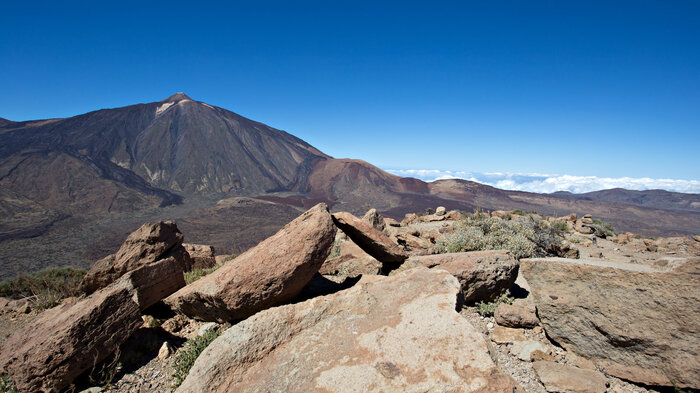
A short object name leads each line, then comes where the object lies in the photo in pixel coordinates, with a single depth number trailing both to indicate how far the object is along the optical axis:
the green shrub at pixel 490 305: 4.27
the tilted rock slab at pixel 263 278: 3.77
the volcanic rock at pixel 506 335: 3.74
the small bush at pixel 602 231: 11.72
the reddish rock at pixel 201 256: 7.52
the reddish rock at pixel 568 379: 2.87
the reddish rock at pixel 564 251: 7.33
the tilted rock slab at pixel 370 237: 5.32
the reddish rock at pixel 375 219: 9.59
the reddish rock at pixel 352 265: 6.01
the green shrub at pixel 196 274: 6.06
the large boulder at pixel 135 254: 5.23
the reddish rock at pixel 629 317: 2.98
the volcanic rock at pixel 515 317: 3.91
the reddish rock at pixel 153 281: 4.01
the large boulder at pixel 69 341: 3.13
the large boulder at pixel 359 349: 2.36
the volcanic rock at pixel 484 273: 4.34
